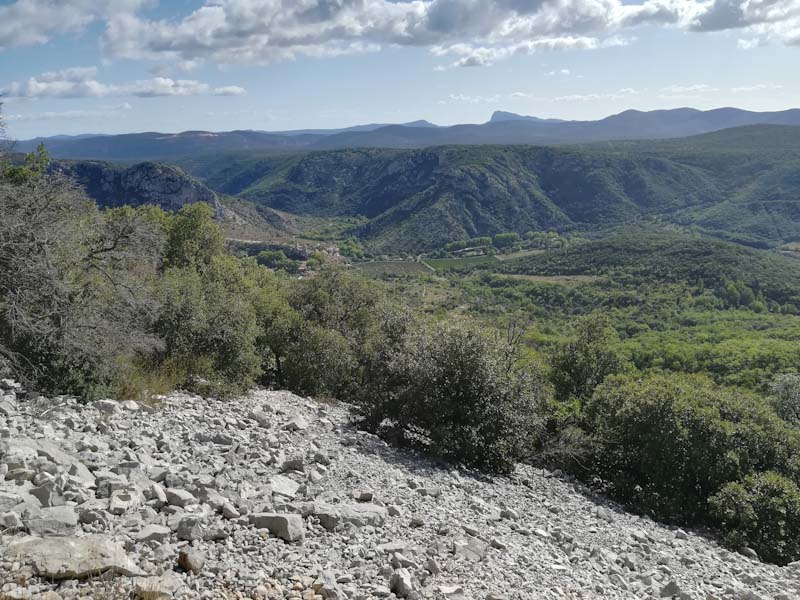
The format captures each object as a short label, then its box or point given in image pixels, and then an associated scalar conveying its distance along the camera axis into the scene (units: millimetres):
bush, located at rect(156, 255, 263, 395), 14680
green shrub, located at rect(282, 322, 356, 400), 19125
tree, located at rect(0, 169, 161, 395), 10914
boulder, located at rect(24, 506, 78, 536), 5996
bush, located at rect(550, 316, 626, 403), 22516
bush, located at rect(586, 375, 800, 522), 14000
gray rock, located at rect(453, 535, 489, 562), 7741
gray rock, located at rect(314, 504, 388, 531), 7609
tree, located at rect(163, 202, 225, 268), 27391
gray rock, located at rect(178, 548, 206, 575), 5902
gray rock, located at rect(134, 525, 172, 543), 6156
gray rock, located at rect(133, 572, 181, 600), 5297
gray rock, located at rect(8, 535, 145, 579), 5371
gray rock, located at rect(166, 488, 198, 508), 7159
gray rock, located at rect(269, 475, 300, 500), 8422
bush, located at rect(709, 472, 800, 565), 12070
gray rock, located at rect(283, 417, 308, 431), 12345
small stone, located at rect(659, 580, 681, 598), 8500
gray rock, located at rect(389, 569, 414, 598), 6277
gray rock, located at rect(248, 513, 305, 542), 6941
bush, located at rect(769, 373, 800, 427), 26609
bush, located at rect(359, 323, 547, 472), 13328
